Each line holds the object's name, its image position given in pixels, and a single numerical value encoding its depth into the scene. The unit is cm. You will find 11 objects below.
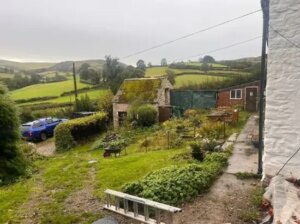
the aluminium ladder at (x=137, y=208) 485
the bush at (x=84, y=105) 2227
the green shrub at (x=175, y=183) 570
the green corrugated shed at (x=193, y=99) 2054
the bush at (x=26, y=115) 2099
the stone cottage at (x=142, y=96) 1797
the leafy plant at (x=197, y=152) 808
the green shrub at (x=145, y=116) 1642
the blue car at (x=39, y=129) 1665
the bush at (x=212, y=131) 1158
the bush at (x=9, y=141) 963
